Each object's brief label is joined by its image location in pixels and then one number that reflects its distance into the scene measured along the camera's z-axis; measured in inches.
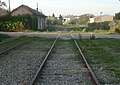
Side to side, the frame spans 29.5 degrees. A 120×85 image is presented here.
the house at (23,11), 1981.4
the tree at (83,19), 4434.7
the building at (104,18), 4270.0
